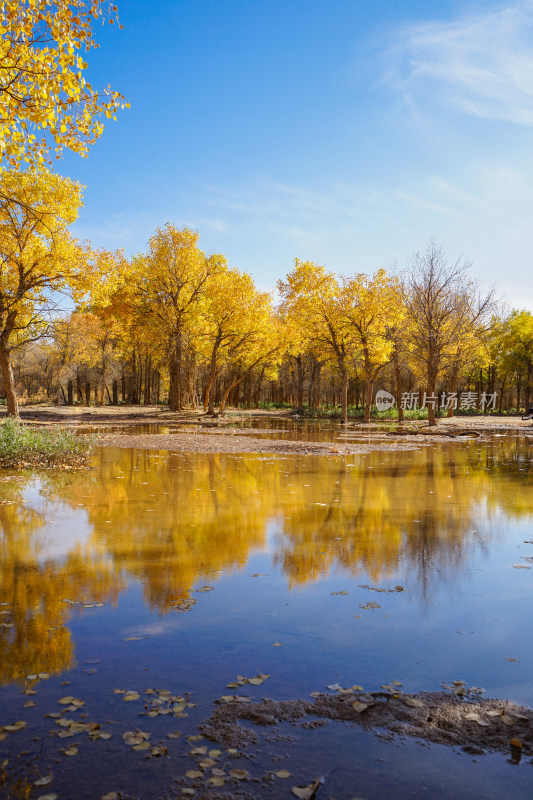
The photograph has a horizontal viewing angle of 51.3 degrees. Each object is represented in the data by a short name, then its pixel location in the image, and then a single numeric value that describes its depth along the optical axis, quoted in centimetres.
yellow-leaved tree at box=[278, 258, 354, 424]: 3584
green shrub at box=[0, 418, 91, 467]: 1379
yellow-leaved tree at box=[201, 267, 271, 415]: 3712
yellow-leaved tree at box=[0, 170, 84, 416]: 2459
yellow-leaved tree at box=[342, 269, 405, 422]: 3550
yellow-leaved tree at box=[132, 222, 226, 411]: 3691
